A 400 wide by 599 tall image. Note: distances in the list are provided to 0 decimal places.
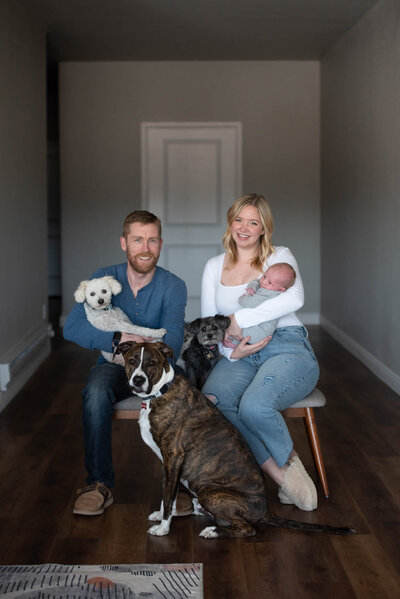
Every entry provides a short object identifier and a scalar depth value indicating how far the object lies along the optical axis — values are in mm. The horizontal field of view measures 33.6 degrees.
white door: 7039
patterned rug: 1935
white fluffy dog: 2641
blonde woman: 2486
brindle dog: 2250
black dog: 2670
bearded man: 2520
